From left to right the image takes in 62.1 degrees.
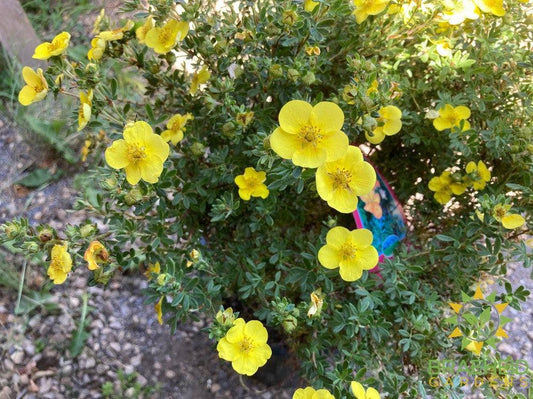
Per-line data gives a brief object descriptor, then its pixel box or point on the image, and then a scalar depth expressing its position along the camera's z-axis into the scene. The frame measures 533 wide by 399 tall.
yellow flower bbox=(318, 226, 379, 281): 0.25
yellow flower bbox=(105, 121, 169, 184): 0.24
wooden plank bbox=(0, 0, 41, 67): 0.52
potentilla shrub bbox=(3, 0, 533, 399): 0.24
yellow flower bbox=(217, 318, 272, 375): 0.24
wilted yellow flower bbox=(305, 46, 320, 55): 0.28
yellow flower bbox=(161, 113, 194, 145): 0.28
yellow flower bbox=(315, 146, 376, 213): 0.23
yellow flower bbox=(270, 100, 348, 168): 0.22
